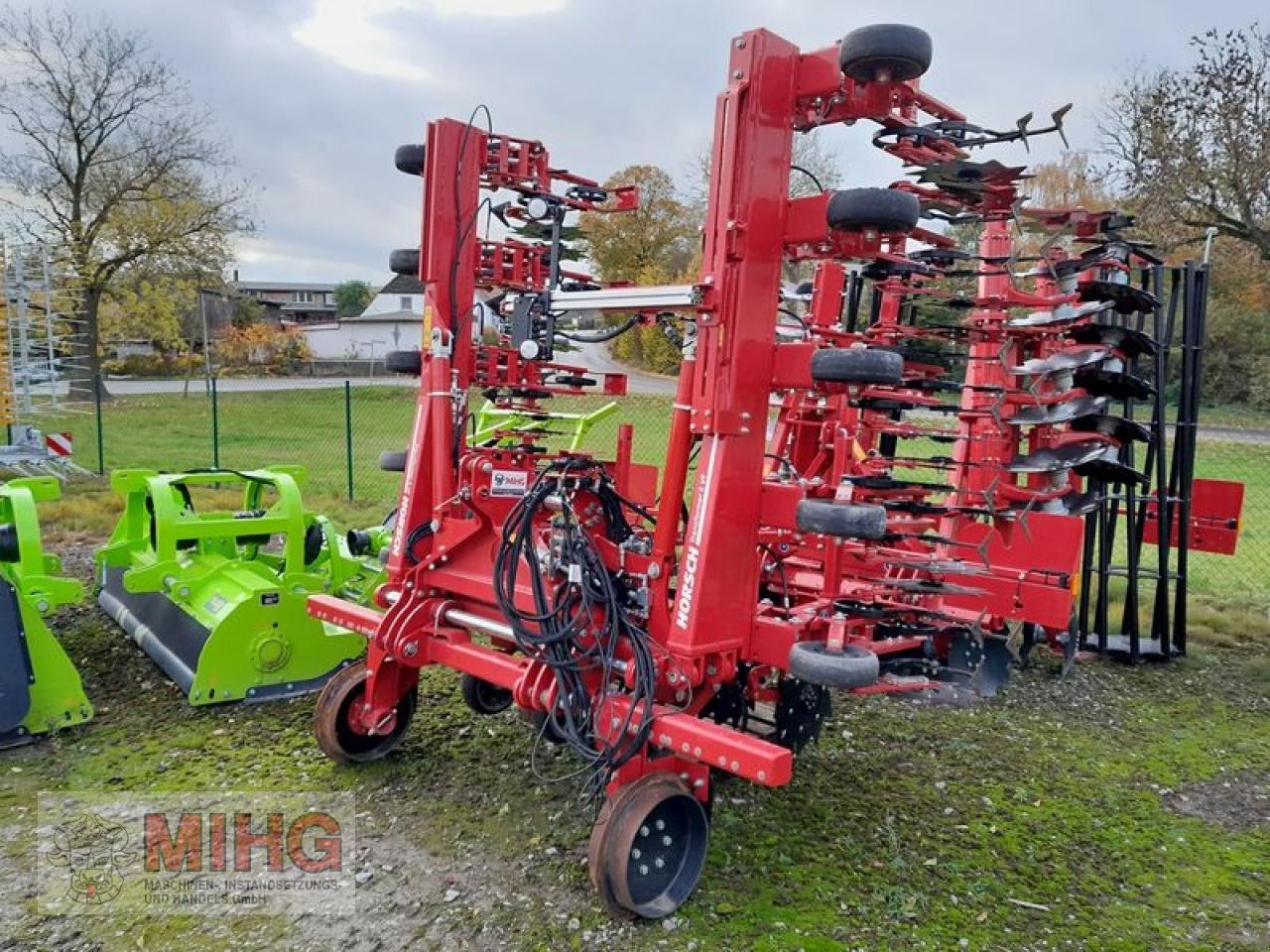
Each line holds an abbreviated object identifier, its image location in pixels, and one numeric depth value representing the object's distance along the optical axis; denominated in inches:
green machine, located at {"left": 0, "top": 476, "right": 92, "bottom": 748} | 167.2
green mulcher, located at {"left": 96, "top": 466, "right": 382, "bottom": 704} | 191.9
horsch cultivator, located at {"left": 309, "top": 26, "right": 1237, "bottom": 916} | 127.8
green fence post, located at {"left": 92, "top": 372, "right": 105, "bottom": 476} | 507.2
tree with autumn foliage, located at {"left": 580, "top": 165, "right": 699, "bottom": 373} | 585.3
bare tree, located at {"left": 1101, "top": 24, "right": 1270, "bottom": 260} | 676.7
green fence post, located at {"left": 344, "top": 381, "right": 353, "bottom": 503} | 441.7
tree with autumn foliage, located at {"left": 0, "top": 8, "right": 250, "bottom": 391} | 1007.0
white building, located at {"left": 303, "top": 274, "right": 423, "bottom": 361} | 2133.4
